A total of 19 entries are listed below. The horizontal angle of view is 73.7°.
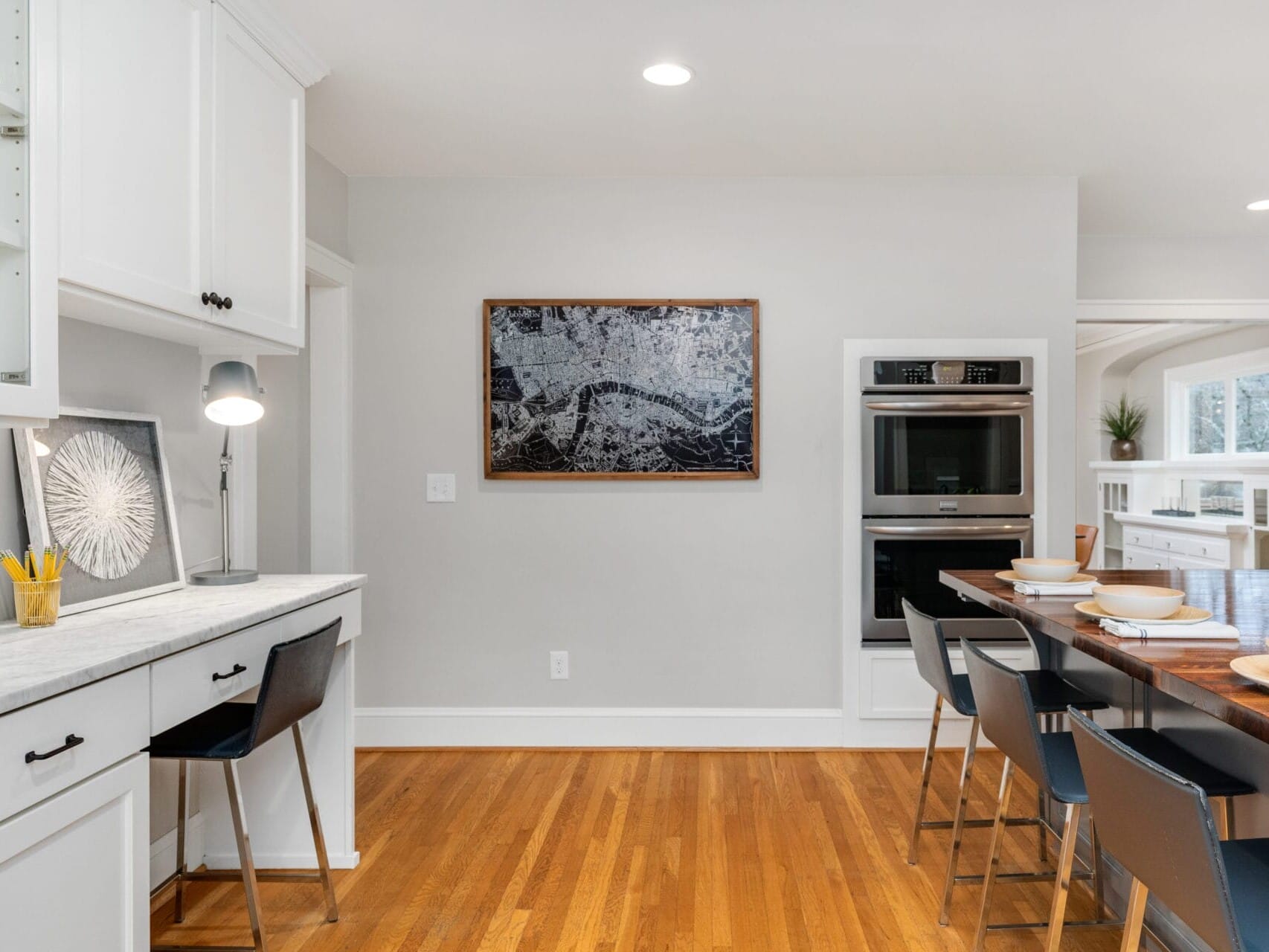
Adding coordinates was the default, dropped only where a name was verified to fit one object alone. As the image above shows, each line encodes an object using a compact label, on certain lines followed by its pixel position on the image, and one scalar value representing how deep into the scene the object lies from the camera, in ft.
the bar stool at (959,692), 7.30
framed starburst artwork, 6.50
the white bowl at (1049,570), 7.57
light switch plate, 12.16
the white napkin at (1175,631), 5.64
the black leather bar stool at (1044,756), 5.47
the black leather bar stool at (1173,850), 3.52
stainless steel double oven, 11.85
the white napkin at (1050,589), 7.32
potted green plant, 25.02
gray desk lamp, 7.64
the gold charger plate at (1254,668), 4.35
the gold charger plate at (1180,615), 5.95
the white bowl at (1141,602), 6.01
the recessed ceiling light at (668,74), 8.68
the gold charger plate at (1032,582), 7.64
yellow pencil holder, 5.84
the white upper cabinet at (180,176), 5.64
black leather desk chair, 6.15
